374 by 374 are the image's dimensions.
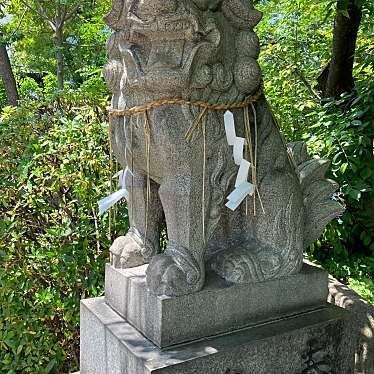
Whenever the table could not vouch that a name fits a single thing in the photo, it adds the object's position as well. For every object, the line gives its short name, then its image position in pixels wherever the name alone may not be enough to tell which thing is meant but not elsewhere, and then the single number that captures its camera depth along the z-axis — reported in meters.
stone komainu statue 1.56
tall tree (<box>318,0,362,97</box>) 3.88
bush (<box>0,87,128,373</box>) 2.67
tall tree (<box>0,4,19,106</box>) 6.87
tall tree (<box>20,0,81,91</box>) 8.54
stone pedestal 1.56
